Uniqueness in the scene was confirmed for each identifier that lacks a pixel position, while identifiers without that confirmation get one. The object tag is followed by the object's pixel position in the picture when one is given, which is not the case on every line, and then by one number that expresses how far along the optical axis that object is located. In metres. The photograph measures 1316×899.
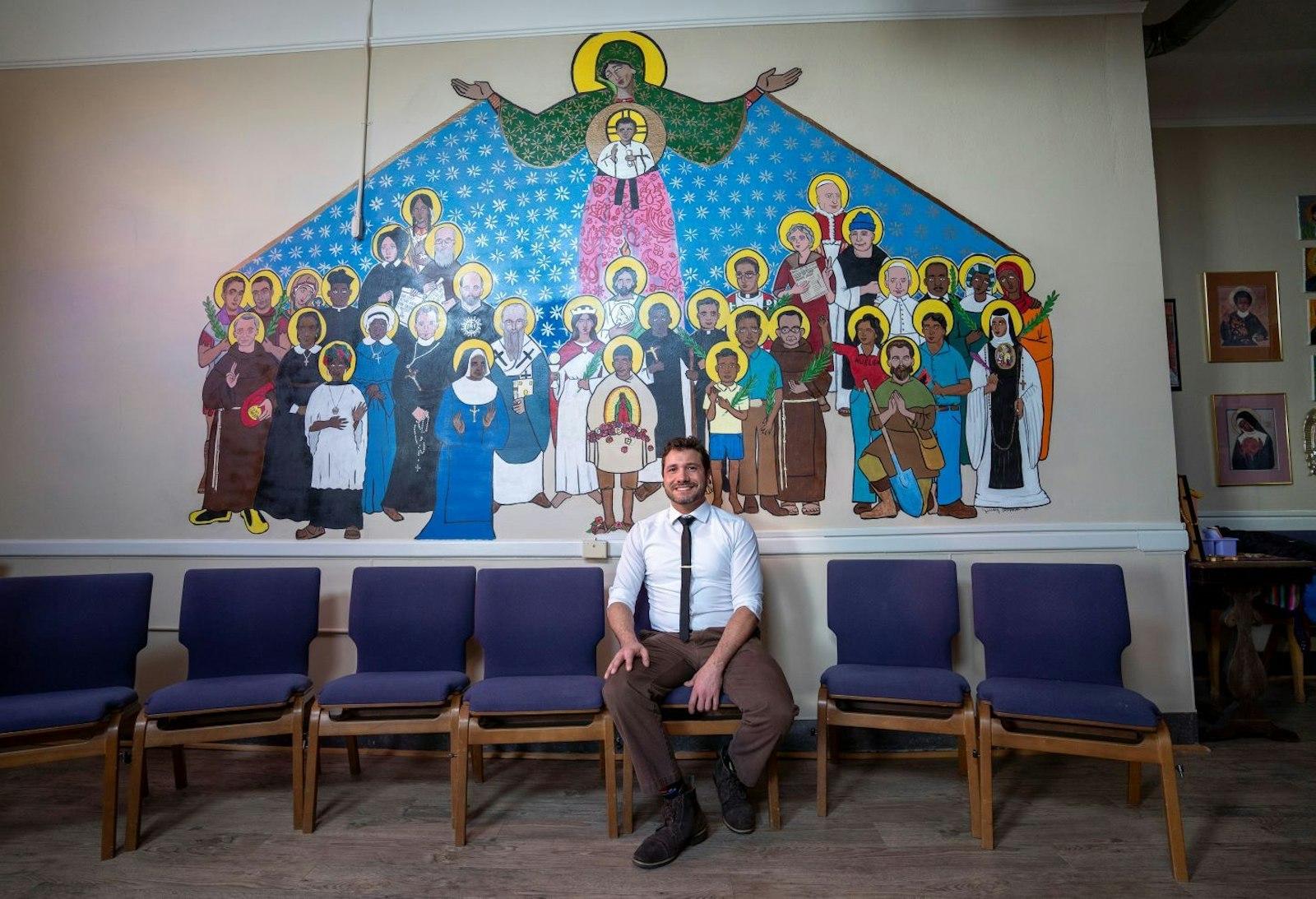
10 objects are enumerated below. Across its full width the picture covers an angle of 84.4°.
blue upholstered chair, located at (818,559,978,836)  2.92
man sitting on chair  2.76
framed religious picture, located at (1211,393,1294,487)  4.77
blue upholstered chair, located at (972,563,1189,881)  2.59
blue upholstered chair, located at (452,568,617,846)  3.06
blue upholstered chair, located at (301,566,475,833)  3.42
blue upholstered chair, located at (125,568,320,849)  3.03
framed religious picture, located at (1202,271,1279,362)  4.83
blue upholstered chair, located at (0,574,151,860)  2.95
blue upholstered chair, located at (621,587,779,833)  2.82
